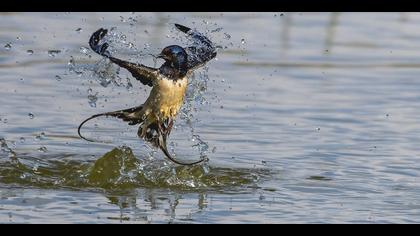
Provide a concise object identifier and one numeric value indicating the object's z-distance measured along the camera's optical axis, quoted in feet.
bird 44.78
